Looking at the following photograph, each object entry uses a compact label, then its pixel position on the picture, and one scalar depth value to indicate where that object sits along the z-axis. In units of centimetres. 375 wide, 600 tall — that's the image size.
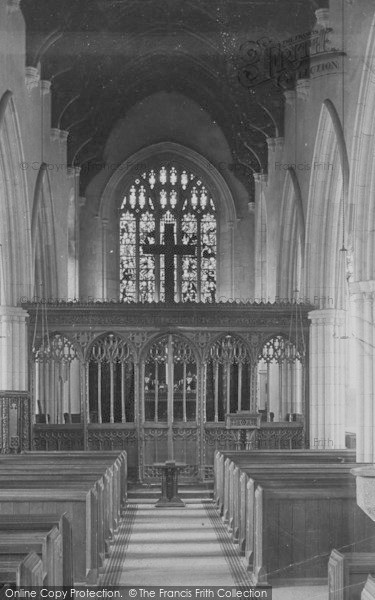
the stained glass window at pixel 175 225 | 2820
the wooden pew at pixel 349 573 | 554
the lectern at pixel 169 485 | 1468
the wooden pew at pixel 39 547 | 563
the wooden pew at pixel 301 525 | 847
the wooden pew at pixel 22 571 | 499
